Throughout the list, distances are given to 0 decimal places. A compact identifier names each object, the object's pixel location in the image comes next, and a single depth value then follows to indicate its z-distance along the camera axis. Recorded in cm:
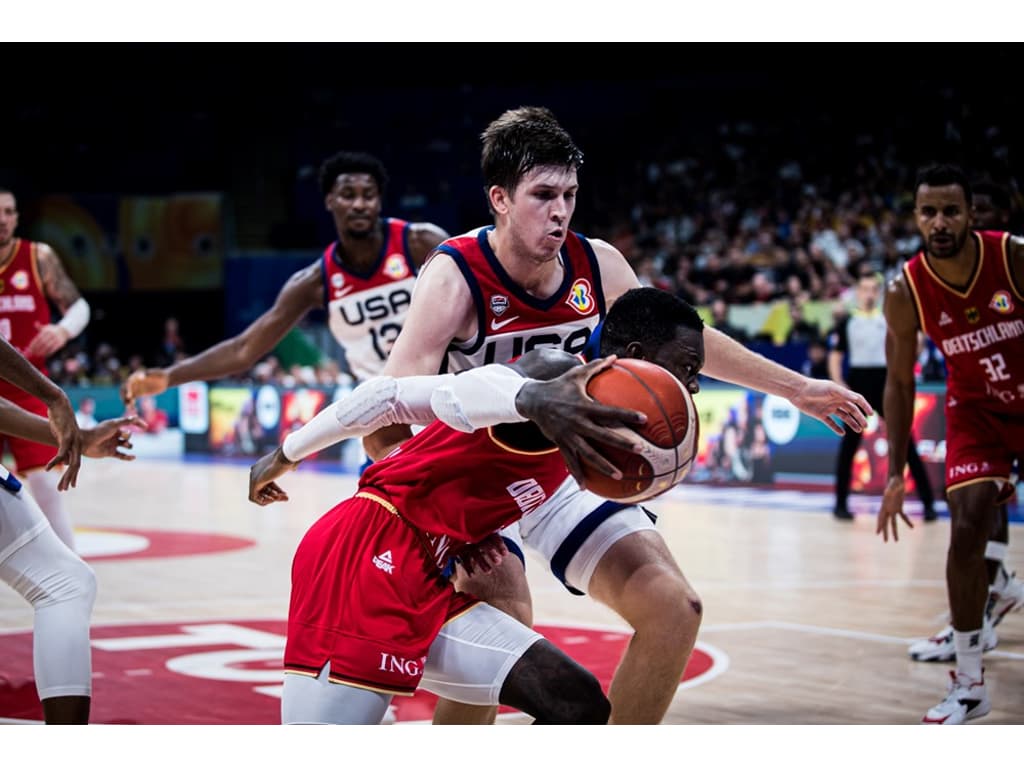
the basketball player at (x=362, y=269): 600
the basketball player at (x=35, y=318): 654
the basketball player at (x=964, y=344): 509
